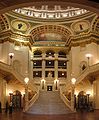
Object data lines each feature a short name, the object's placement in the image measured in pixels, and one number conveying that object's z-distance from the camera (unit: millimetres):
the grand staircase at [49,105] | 10364
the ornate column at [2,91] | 13779
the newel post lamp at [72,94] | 11402
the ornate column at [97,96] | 14697
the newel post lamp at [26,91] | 11513
